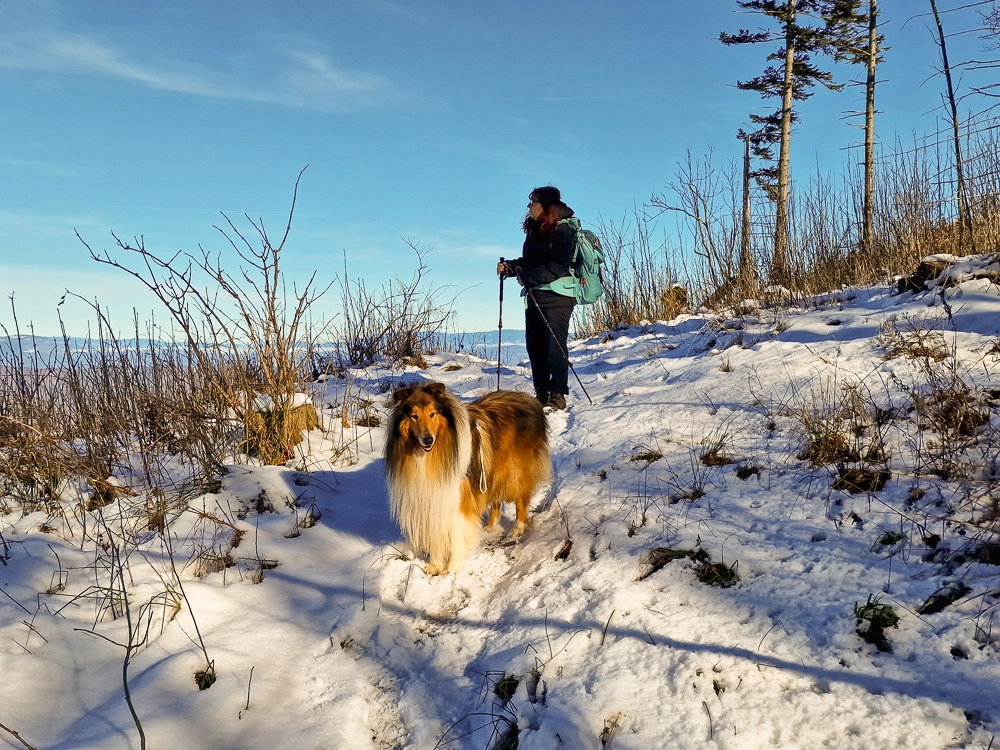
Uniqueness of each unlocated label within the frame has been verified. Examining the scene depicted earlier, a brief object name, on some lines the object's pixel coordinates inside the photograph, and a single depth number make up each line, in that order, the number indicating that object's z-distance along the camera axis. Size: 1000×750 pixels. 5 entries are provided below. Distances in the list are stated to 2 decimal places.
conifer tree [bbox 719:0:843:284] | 14.07
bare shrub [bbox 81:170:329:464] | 4.50
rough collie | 3.40
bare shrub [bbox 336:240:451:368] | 9.43
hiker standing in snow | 5.80
